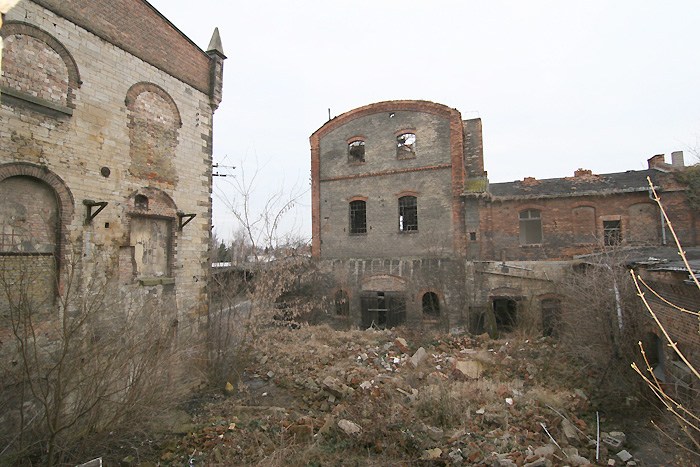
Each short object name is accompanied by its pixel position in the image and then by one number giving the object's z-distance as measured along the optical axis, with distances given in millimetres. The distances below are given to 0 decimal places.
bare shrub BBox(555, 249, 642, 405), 8906
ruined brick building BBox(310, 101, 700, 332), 14453
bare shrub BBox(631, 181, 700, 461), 5798
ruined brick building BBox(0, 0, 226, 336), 6715
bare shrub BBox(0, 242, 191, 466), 5340
